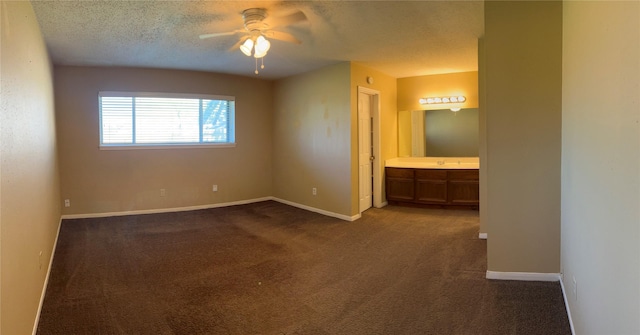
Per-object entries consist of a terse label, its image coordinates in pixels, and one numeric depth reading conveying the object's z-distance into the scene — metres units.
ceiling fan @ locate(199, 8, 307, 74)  3.19
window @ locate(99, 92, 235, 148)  5.76
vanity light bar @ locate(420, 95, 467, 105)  6.20
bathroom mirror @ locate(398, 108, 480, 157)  6.35
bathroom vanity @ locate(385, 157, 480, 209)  5.88
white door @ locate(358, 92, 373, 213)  5.73
